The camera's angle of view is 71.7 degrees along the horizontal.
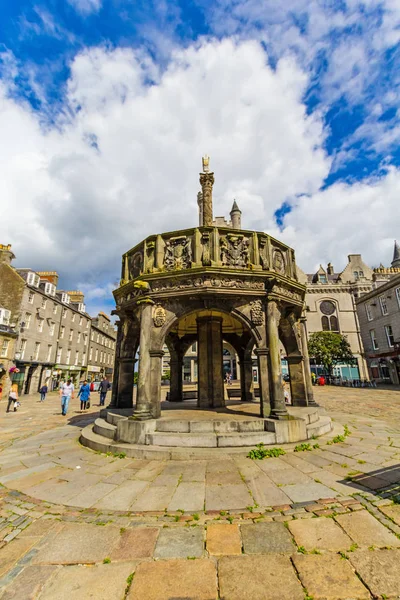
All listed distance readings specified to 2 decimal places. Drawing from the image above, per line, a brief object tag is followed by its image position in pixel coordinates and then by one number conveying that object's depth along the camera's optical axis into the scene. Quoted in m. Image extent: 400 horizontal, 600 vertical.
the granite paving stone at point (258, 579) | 2.40
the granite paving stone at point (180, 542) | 2.97
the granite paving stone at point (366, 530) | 3.07
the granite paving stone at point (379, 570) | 2.41
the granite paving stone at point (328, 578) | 2.37
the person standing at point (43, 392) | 23.64
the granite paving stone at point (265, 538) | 3.00
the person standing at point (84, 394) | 16.48
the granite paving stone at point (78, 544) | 2.95
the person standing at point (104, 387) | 19.03
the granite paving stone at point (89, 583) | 2.45
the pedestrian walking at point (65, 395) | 14.91
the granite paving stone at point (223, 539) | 3.00
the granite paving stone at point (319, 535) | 3.02
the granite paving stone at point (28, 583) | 2.47
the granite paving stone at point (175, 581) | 2.42
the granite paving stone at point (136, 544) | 2.96
